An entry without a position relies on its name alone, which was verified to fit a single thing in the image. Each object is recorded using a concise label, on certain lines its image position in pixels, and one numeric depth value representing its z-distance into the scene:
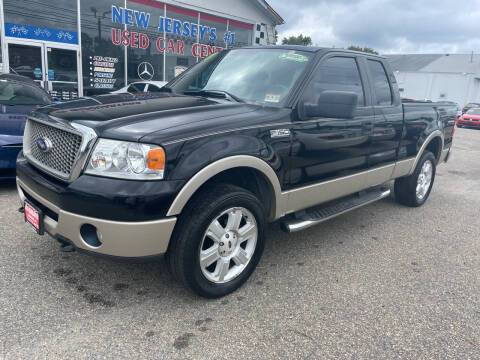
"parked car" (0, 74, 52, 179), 4.45
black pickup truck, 2.30
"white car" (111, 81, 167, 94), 9.80
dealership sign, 12.00
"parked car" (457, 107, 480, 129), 22.62
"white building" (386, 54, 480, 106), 44.12
